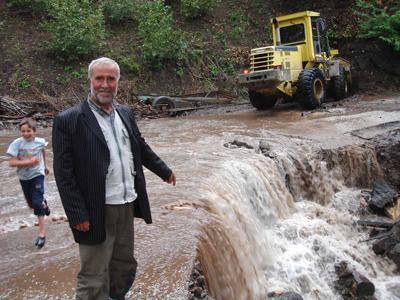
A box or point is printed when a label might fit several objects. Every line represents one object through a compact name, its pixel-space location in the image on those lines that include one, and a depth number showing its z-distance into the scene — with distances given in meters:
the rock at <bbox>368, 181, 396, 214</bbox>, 9.01
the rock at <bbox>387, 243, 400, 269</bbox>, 7.07
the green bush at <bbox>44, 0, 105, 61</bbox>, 18.41
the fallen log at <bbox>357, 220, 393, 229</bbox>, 8.21
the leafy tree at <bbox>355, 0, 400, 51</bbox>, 18.62
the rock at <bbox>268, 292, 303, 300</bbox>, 5.25
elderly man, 3.00
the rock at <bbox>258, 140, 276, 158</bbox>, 9.05
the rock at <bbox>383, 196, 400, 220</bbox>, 8.89
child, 5.02
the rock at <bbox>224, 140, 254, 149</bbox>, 9.45
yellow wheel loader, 14.07
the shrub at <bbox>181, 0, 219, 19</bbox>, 23.19
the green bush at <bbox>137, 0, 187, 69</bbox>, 19.45
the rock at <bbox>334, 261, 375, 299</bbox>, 6.09
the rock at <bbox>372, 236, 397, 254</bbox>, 7.33
